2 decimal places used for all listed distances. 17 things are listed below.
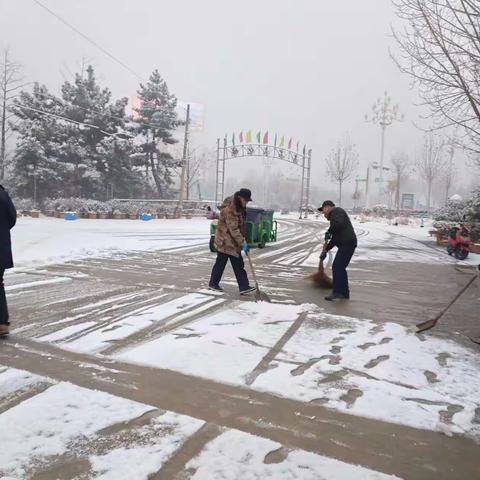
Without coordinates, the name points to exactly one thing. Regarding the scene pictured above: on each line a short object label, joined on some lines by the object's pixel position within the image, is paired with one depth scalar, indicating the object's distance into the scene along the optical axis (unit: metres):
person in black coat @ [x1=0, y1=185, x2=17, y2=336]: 4.60
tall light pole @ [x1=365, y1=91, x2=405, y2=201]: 40.91
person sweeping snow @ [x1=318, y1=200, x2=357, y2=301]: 6.91
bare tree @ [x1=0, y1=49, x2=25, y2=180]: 31.22
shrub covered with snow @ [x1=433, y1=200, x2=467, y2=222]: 20.34
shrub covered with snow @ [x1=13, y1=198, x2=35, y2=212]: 29.59
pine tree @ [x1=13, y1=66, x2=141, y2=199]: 31.72
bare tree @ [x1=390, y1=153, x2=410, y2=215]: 51.81
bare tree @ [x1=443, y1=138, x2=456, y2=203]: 43.66
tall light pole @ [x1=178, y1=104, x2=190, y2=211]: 32.04
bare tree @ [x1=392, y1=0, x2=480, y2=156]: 9.69
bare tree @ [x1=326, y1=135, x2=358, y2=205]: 45.50
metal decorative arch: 36.62
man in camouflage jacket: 6.88
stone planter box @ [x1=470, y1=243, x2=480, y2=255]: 15.58
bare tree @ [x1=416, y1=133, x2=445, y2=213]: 39.83
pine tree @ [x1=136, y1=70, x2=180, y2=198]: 39.12
